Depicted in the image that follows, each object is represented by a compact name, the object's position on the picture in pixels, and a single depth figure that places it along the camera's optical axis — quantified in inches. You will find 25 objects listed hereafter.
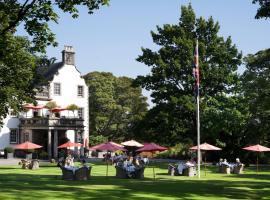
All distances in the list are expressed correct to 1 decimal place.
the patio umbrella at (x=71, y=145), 1979.2
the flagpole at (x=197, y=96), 1307.8
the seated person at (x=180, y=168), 1381.6
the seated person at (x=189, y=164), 1376.6
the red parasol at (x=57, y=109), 2432.1
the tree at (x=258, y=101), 1903.8
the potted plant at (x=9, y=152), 2363.4
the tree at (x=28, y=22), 761.6
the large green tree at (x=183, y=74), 2090.3
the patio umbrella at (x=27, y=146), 1708.2
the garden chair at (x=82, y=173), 1129.4
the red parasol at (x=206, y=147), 1604.3
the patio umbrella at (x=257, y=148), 1589.1
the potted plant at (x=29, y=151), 2360.4
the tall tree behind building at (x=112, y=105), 3238.2
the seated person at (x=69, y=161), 1397.6
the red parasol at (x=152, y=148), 1303.5
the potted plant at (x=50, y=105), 2511.6
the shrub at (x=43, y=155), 2395.4
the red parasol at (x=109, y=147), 1342.3
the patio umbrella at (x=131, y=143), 1559.1
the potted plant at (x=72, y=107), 2471.0
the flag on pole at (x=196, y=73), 1311.5
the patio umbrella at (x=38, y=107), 2388.0
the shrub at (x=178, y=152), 2501.1
